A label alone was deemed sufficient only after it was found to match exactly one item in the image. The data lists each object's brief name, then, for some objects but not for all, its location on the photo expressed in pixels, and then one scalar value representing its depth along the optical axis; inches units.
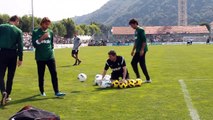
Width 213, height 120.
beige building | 6063.0
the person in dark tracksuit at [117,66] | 464.8
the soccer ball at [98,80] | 486.1
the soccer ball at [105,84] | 468.4
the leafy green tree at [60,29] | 5019.7
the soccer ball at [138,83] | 470.2
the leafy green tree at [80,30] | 5853.3
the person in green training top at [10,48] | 362.9
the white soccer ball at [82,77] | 539.5
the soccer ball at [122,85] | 457.7
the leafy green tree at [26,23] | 4167.3
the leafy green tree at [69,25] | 5344.5
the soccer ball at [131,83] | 464.4
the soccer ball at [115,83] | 462.3
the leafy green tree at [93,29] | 6840.6
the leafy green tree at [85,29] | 6444.9
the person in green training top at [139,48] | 495.9
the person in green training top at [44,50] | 391.9
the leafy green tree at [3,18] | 3966.5
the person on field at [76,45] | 913.8
